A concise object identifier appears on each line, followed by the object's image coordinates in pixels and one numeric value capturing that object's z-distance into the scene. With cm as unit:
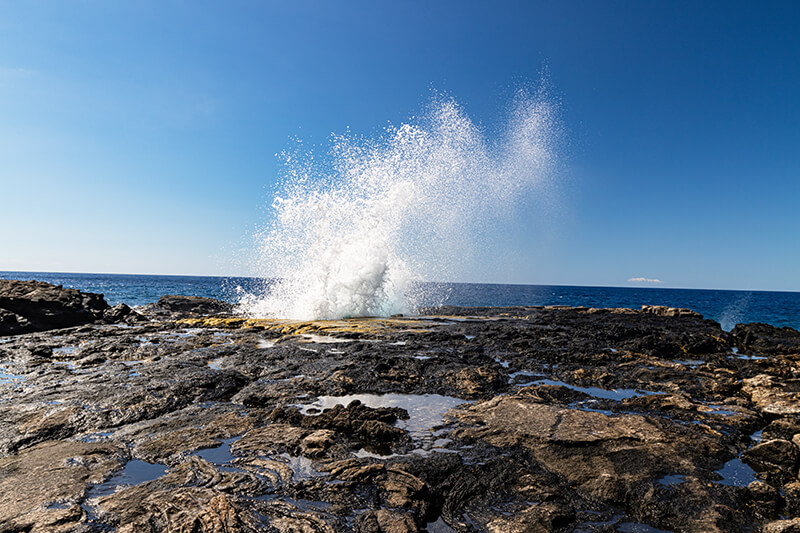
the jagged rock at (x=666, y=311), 3573
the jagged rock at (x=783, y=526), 441
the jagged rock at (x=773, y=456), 616
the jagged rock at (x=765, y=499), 500
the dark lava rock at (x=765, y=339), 1747
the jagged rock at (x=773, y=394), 846
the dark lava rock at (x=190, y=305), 3469
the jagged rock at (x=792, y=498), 502
